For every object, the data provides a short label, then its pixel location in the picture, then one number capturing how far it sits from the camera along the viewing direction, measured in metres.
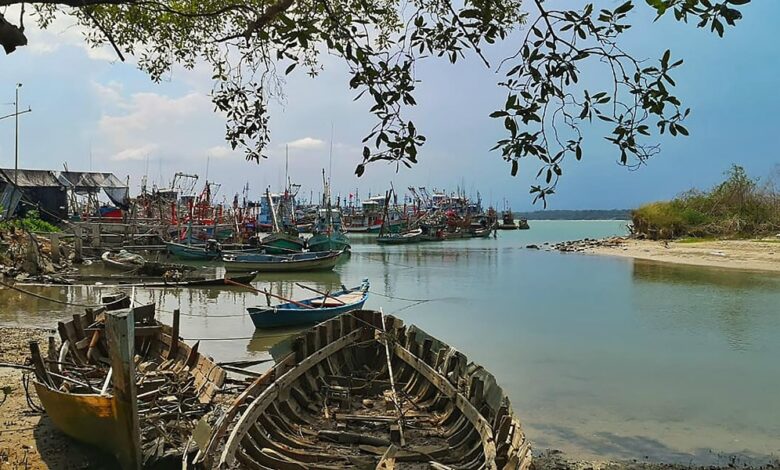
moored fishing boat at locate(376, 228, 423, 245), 60.03
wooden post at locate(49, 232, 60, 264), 26.39
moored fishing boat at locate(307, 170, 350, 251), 38.41
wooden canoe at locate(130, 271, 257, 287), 22.75
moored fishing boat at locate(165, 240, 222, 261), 36.09
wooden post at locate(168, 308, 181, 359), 8.70
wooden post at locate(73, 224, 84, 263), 31.00
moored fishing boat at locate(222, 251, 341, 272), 30.97
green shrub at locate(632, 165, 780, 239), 43.09
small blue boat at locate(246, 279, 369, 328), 15.16
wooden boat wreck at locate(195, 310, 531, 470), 5.43
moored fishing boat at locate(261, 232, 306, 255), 35.44
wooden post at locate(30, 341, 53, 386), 6.79
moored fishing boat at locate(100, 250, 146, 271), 27.64
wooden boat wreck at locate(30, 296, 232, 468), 5.69
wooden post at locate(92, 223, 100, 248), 34.89
